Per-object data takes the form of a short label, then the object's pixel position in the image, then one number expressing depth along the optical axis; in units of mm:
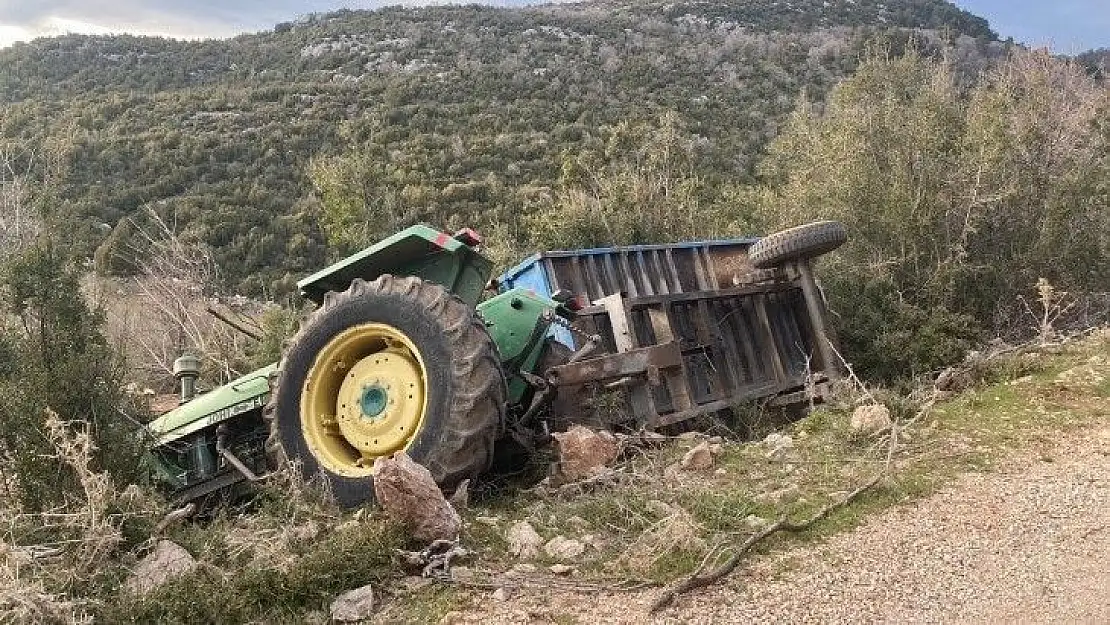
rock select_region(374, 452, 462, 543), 3955
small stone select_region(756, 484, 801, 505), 4473
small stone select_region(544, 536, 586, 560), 4012
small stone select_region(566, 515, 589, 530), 4363
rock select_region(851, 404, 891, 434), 5379
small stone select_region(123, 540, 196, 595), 3580
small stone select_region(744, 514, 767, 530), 4129
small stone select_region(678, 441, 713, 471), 5180
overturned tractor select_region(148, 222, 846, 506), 4809
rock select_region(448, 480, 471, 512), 4613
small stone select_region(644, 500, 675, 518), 4316
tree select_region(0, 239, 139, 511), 4066
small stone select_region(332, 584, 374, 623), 3459
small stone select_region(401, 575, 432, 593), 3683
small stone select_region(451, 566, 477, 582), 3699
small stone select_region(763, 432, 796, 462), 5293
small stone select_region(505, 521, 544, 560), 4031
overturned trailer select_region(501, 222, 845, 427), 7148
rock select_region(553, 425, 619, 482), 5168
